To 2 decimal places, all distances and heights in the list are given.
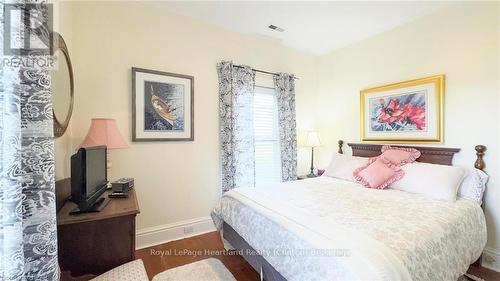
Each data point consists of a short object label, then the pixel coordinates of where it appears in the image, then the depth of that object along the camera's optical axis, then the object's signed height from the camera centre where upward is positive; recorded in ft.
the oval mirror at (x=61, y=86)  5.51 +1.41
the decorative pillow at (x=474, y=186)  7.32 -1.55
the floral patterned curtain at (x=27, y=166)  2.17 -0.30
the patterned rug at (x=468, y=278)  6.77 -4.18
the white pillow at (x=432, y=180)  7.17 -1.42
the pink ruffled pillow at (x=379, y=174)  8.48 -1.37
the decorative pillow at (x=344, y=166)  9.96 -1.26
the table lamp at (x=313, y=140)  12.63 -0.11
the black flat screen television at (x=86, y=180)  4.91 -0.96
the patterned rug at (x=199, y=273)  6.56 -4.02
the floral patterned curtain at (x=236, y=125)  10.30 +0.62
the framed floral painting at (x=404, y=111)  8.79 +1.14
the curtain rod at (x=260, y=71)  10.70 +3.37
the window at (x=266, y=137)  11.60 +0.05
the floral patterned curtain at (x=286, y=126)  11.89 +0.63
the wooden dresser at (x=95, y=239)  4.72 -2.19
